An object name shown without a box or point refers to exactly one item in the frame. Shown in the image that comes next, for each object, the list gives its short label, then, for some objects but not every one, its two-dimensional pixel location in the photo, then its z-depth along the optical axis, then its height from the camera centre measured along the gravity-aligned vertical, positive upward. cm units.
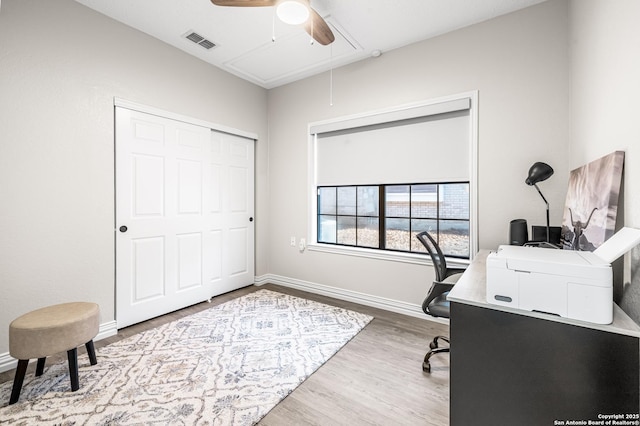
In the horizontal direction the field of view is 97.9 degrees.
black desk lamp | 212 +30
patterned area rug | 159 -115
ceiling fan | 189 +140
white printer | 102 -27
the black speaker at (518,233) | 221 -17
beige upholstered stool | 168 -78
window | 277 +35
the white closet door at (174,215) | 269 -6
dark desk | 102 -63
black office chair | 192 -56
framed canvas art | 137 +5
